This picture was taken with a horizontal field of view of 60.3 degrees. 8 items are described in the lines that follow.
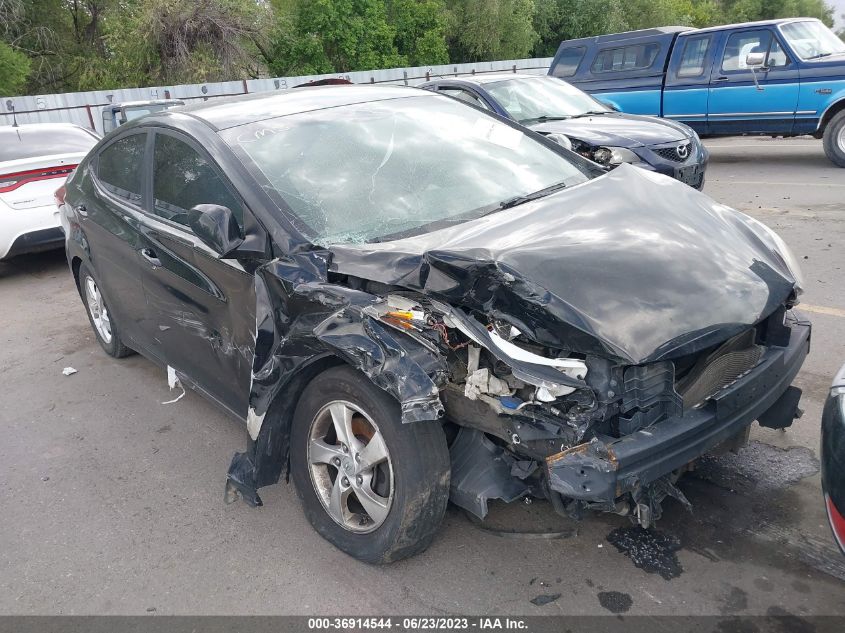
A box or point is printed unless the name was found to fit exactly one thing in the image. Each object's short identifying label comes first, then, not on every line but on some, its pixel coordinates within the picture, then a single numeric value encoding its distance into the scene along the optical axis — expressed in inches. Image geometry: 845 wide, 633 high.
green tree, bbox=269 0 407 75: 1192.8
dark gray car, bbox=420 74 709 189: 313.1
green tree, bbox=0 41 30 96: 947.3
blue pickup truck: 402.6
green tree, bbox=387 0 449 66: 1282.0
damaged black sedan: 98.0
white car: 301.1
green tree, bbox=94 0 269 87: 979.9
